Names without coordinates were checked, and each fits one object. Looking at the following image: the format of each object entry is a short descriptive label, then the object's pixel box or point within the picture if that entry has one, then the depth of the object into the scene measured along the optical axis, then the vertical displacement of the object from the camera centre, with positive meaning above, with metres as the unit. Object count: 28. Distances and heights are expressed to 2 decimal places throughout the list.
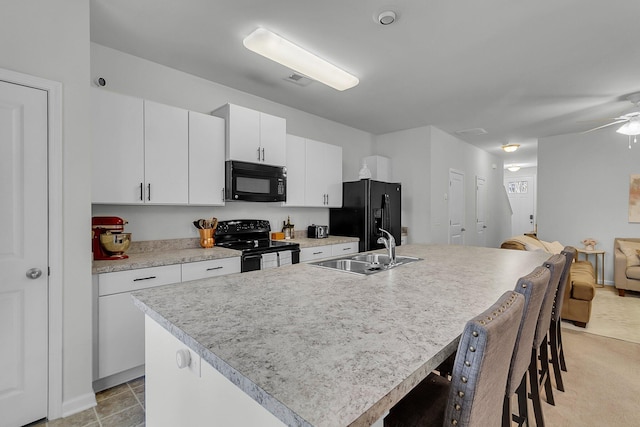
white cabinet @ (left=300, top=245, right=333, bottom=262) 3.41 -0.49
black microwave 3.05 +0.32
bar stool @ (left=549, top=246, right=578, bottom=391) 1.94 -0.73
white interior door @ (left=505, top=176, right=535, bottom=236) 9.90 +0.35
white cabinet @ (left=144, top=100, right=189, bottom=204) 2.55 +0.51
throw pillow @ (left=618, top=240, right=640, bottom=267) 4.50 -0.58
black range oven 2.86 -0.35
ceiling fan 3.65 +1.16
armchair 4.37 -0.79
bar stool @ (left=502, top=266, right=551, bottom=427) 1.09 -0.44
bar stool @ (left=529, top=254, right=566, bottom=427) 1.49 -0.57
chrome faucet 2.14 -0.28
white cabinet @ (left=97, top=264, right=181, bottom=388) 2.05 -0.78
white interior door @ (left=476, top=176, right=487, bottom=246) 6.57 +0.05
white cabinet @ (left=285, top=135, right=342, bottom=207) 3.80 +0.52
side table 5.10 -0.86
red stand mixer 2.21 -0.20
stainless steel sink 2.16 -0.39
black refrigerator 4.18 +0.00
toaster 4.11 -0.27
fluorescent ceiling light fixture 2.36 +1.34
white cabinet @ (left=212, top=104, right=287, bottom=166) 3.05 +0.82
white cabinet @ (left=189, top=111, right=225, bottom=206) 2.83 +0.50
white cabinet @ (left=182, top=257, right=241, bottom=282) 2.46 -0.49
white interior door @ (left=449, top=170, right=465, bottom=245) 5.46 +0.09
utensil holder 3.06 -0.27
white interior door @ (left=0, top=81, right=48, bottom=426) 1.69 -0.26
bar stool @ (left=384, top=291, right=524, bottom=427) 0.72 -0.38
